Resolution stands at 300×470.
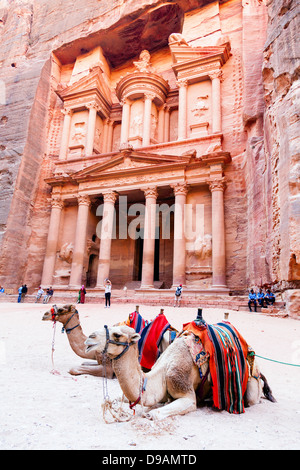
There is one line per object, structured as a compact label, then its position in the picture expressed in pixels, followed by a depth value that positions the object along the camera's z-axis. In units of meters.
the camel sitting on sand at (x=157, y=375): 2.77
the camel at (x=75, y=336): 4.61
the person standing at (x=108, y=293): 14.04
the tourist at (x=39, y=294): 17.51
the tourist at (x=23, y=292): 17.52
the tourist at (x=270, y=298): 11.27
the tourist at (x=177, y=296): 13.99
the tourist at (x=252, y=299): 11.93
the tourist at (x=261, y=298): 11.65
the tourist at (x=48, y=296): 16.68
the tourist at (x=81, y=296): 16.03
